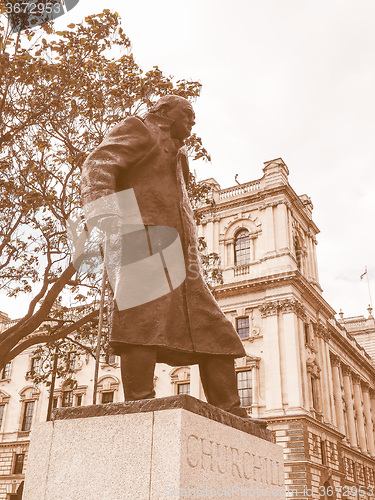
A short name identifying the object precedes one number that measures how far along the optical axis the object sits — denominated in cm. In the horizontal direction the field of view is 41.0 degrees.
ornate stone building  2548
